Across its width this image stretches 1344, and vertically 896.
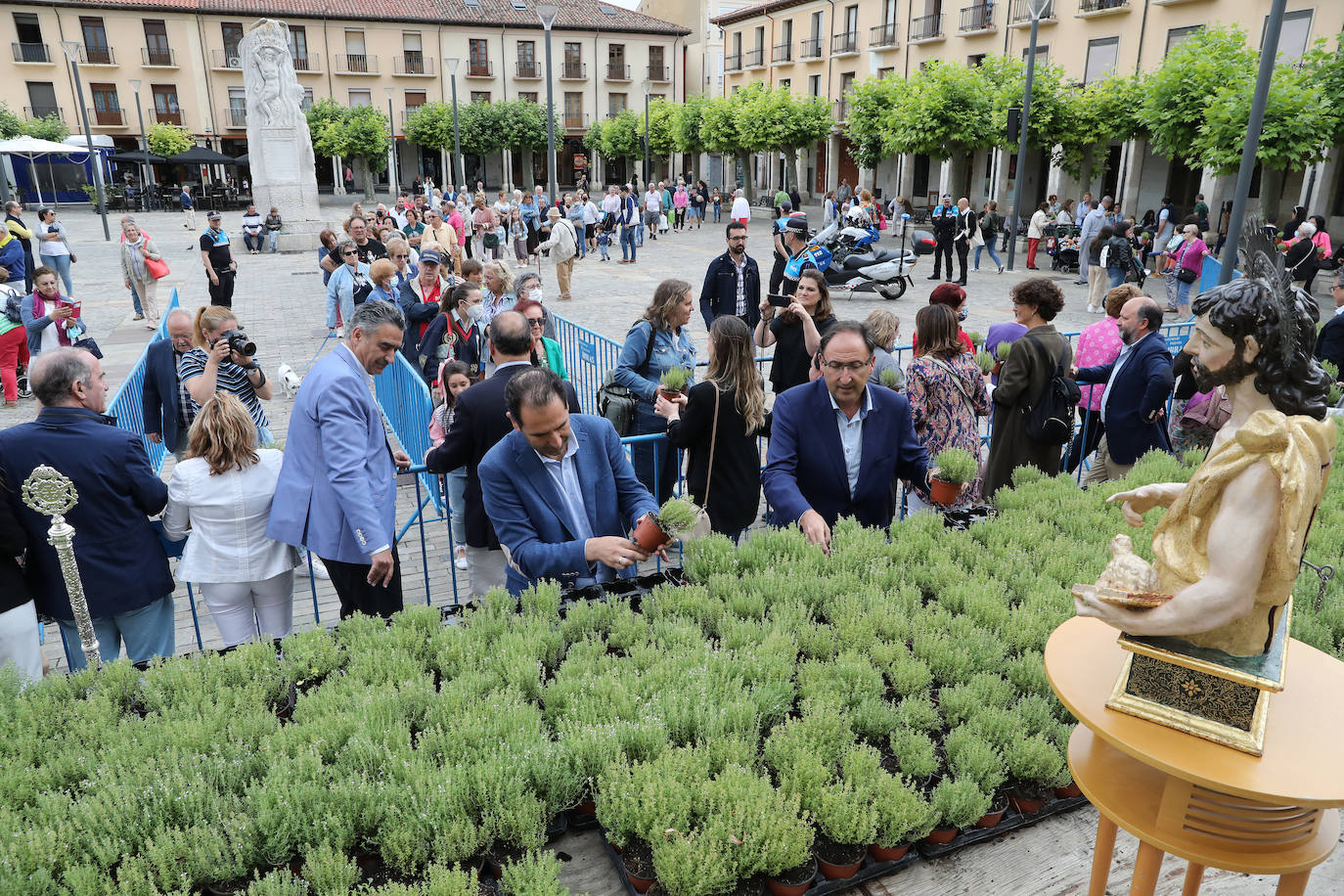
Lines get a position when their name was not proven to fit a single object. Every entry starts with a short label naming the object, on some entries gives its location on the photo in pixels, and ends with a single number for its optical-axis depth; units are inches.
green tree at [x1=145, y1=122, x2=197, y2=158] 1835.6
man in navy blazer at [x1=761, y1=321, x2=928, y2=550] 167.5
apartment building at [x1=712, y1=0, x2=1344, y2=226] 1019.9
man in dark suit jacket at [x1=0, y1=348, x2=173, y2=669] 151.6
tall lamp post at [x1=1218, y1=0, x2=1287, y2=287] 343.0
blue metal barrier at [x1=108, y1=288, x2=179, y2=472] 268.7
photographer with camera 233.0
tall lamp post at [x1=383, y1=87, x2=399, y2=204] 1990.7
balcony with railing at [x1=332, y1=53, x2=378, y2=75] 2092.8
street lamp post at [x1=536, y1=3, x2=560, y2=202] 782.5
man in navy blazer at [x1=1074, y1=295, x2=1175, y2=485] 217.8
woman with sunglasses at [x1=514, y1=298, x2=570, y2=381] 256.1
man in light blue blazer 160.9
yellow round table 73.5
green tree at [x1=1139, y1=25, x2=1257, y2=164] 703.7
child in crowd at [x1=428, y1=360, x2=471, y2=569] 223.3
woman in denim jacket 232.1
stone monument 928.9
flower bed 88.1
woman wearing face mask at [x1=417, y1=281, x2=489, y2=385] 313.3
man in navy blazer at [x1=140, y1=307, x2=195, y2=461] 249.4
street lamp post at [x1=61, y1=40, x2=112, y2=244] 1065.5
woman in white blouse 163.2
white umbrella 1166.3
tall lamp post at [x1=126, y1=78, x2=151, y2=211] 1622.5
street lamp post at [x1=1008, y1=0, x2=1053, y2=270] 708.0
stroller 859.4
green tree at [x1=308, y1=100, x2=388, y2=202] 1811.0
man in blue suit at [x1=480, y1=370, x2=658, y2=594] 138.6
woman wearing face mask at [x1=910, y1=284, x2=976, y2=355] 228.4
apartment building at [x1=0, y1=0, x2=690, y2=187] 1893.5
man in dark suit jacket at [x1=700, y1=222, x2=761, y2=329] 370.3
